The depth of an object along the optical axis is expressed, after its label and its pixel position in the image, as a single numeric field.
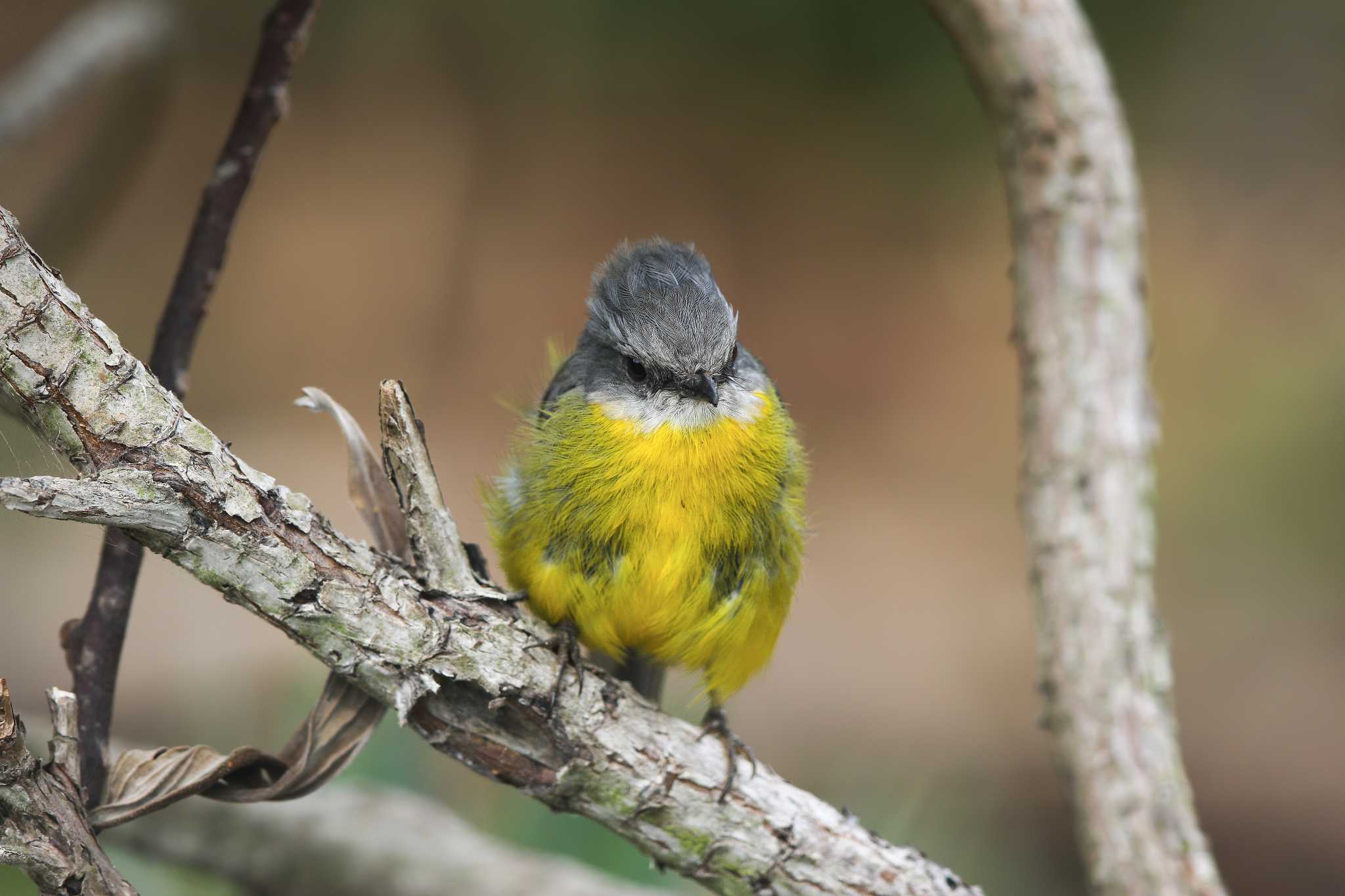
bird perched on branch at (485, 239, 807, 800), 3.53
